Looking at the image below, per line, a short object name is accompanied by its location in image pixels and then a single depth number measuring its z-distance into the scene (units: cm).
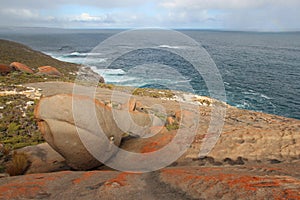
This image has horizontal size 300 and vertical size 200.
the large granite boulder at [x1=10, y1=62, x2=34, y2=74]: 3503
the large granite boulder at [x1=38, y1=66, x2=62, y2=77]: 3822
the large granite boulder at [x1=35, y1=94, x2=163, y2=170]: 777
